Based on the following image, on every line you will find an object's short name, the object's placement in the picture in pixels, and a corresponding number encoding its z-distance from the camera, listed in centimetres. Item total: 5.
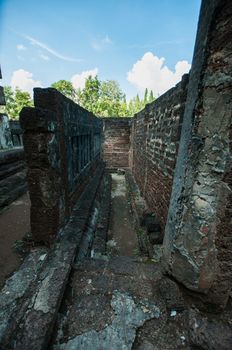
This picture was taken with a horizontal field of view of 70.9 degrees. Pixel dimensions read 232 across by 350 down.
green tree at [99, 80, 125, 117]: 2056
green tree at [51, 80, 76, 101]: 2334
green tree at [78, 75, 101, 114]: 2055
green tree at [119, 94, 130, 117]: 2130
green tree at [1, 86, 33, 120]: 2198
